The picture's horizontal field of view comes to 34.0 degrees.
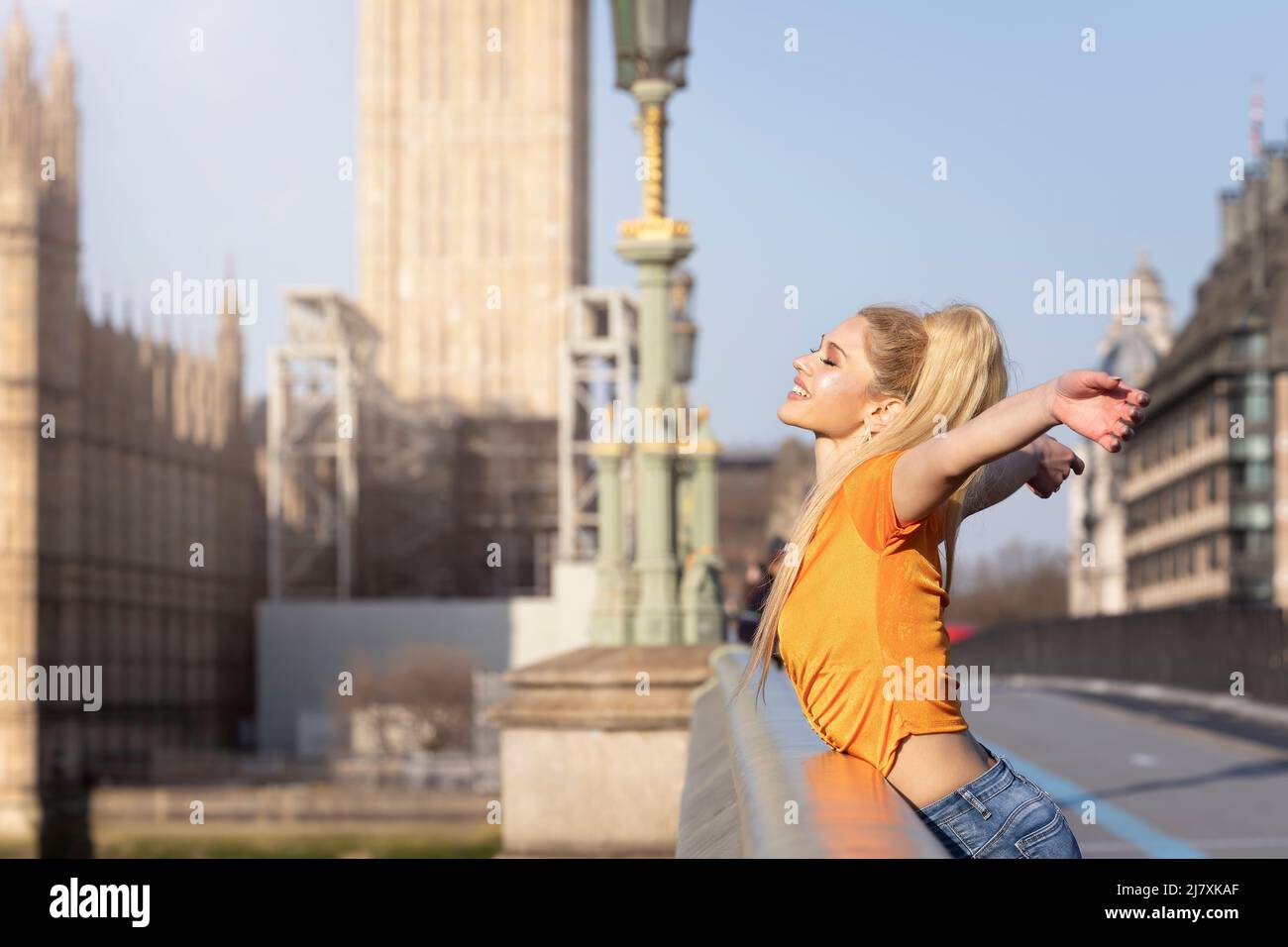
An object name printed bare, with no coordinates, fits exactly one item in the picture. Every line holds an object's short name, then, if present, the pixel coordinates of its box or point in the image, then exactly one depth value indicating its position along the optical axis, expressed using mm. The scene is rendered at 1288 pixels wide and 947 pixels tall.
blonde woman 2998
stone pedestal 9375
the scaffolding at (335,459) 82438
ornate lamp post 11914
